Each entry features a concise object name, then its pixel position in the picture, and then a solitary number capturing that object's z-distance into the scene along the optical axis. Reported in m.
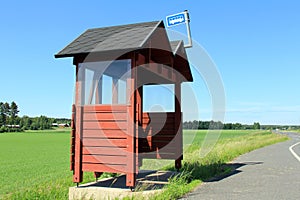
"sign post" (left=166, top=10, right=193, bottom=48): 8.64
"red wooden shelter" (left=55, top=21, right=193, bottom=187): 6.74
